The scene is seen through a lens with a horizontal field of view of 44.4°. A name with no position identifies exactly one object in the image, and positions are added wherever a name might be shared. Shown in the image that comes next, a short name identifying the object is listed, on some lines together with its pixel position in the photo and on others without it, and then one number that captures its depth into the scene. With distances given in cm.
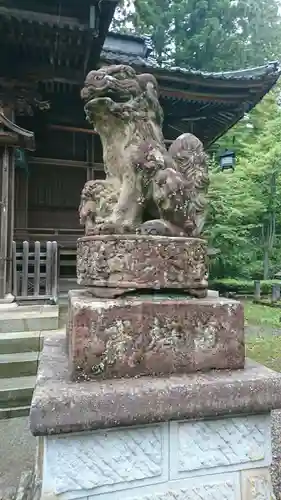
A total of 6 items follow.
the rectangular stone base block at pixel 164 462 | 116
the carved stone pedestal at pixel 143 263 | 138
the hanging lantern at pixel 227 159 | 845
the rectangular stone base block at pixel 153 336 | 125
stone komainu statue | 148
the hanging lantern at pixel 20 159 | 483
